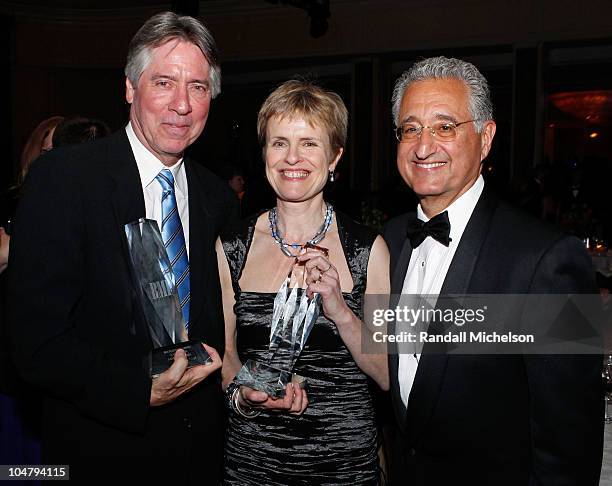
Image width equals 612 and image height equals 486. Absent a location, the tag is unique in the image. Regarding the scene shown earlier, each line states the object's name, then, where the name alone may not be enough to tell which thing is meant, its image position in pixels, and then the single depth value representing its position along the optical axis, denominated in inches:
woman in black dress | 85.4
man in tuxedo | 63.6
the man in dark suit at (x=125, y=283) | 68.1
